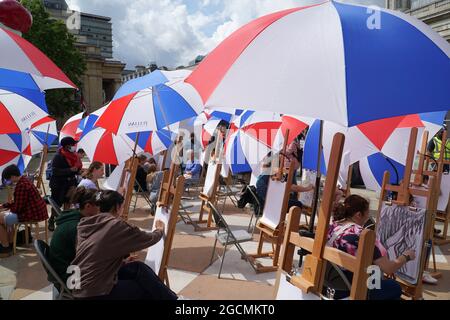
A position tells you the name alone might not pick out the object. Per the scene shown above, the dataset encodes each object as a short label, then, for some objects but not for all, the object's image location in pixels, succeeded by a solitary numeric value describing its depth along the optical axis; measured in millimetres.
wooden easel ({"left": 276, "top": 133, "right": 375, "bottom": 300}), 1729
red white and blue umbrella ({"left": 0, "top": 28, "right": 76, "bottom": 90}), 2441
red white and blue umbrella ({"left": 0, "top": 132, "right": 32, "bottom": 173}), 6863
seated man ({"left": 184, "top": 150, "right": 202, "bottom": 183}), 9594
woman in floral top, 2553
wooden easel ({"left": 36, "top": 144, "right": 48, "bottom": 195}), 7621
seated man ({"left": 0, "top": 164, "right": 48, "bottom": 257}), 5449
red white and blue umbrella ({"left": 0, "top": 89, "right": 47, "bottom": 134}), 4668
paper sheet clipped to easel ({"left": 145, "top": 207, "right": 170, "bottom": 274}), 3393
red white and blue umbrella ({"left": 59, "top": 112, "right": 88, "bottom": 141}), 10727
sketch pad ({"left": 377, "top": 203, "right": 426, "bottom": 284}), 3635
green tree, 33984
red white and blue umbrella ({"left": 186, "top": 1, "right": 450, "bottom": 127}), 1841
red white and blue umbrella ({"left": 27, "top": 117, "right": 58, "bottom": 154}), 9401
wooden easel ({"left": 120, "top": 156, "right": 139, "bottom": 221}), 5059
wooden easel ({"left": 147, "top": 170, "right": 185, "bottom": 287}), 3279
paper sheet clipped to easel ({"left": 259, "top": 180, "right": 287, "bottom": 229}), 4875
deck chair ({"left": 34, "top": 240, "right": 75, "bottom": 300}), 2729
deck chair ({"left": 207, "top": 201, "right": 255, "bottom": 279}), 4562
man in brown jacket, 2717
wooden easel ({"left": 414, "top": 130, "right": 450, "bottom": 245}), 4599
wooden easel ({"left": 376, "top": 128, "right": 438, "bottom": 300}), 3613
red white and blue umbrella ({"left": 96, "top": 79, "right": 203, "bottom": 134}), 5184
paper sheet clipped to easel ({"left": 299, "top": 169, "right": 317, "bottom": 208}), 6665
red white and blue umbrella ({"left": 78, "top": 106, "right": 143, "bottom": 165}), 7135
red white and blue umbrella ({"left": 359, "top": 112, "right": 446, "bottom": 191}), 4707
